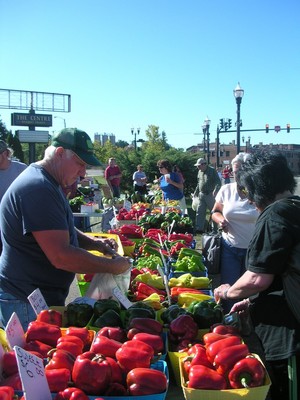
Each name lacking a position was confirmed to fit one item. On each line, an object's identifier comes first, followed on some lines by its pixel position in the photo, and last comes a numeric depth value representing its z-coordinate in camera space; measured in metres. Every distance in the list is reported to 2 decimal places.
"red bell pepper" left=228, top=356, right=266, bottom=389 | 1.77
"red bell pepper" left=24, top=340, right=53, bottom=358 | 1.94
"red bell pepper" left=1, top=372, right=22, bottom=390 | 1.59
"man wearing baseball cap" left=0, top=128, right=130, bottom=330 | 2.36
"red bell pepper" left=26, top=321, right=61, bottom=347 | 2.04
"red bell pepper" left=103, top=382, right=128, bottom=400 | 1.64
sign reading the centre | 29.48
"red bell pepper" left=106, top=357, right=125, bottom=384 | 1.73
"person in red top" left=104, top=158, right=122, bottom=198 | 15.48
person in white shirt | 4.57
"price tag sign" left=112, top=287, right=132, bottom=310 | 2.59
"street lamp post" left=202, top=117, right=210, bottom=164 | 32.81
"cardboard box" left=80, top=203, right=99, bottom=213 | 9.51
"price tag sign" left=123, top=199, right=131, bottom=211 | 8.40
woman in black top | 2.26
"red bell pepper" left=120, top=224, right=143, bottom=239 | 5.99
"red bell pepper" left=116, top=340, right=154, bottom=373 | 1.79
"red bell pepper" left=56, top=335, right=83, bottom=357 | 1.89
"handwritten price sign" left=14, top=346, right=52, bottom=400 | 1.42
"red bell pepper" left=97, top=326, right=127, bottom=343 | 2.08
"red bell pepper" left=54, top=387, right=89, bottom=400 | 1.46
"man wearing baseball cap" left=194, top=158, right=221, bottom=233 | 11.12
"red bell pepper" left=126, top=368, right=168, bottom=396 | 1.65
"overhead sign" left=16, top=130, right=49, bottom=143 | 25.94
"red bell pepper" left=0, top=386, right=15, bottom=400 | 1.38
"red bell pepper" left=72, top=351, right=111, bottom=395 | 1.61
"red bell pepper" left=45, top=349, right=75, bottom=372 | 1.72
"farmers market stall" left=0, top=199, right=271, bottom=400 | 1.65
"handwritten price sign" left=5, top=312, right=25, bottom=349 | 1.91
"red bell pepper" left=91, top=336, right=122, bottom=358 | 1.88
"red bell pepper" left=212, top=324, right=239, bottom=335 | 2.20
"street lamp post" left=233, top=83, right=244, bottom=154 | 20.09
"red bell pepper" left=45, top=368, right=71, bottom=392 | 1.60
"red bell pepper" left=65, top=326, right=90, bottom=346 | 2.03
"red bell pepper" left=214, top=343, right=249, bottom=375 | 1.84
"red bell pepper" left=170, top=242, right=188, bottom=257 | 5.14
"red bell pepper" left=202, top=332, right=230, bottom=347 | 2.07
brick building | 98.28
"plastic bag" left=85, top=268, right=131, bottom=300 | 2.83
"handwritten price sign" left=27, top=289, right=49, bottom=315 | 2.26
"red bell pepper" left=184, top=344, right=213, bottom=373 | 1.90
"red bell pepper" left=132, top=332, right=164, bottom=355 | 2.02
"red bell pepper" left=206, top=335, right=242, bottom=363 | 1.94
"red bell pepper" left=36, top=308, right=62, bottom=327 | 2.24
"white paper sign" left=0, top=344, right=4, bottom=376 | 1.72
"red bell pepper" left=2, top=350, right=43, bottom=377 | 1.71
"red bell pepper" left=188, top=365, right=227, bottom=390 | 1.75
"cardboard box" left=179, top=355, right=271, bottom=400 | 1.72
